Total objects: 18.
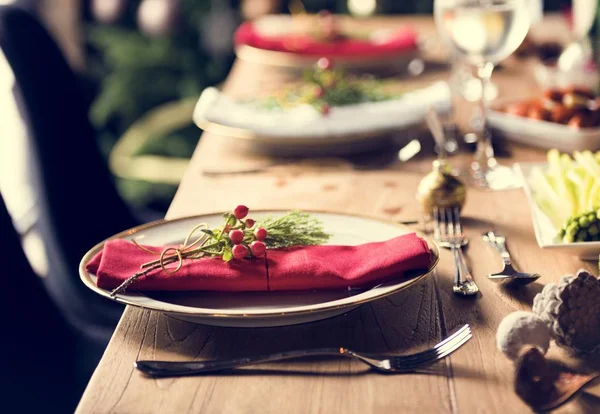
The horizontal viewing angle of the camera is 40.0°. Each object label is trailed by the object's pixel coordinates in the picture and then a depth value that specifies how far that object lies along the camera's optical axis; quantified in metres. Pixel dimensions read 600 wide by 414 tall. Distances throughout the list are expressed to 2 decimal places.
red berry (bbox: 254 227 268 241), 0.84
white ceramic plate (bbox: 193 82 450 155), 1.38
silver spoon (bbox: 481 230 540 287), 0.87
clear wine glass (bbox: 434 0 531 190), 1.23
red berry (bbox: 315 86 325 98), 1.50
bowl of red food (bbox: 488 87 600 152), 1.32
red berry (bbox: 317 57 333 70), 1.64
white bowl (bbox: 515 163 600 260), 0.88
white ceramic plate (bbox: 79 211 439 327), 0.73
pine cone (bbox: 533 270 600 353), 0.71
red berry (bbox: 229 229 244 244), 0.82
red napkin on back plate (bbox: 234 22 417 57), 1.99
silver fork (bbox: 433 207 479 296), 0.86
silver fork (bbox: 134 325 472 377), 0.71
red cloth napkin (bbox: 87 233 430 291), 0.80
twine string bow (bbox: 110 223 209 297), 0.78
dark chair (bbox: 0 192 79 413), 1.27
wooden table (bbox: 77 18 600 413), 0.66
